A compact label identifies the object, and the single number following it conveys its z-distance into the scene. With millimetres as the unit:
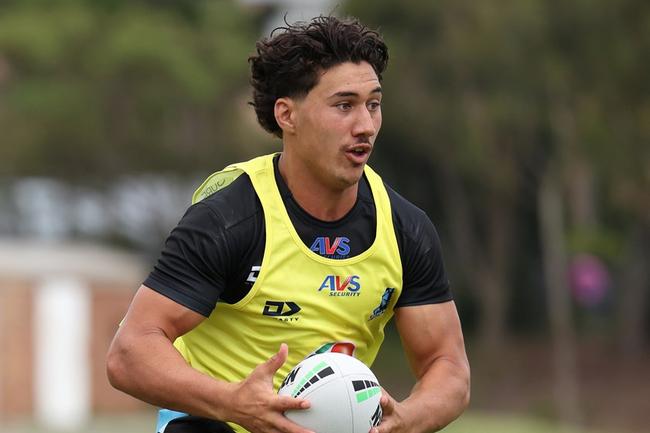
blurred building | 36781
